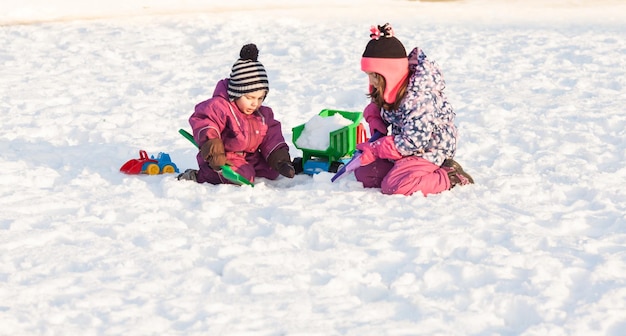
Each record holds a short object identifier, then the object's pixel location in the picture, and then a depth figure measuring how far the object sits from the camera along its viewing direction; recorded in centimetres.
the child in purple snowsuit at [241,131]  970
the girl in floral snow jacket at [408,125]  934
